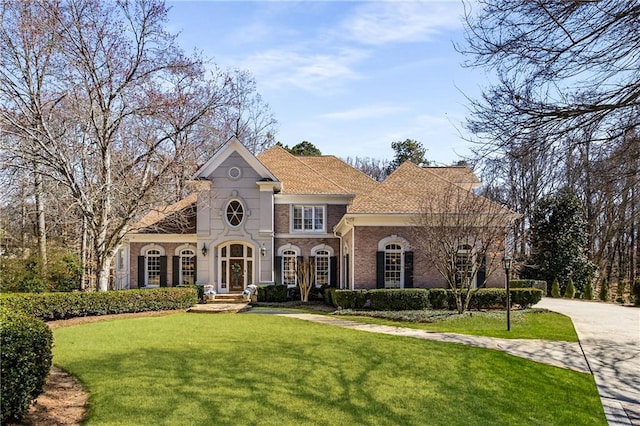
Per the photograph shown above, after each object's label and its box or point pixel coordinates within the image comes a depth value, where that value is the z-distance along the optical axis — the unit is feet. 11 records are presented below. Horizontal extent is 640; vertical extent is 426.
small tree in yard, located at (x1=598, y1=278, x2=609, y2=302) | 82.58
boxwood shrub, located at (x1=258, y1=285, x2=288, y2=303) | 74.33
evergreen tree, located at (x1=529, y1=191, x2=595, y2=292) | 92.32
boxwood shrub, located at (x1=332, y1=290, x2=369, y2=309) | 61.77
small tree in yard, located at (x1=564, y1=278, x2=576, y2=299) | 86.94
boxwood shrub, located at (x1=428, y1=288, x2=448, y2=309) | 60.75
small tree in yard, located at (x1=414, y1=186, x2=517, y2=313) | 56.80
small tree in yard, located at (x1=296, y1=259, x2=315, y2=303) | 76.28
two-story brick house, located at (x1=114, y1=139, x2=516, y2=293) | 78.02
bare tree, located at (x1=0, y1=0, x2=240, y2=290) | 54.39
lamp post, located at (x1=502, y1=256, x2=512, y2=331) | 47.65
